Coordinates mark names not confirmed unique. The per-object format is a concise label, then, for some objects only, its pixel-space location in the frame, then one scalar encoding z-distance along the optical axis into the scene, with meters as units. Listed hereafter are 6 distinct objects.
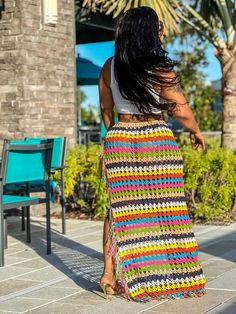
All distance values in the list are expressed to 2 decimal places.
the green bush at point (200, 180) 7.87
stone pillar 8.91
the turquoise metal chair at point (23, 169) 5.88
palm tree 9.27
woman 4.47
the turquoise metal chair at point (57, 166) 7.38
